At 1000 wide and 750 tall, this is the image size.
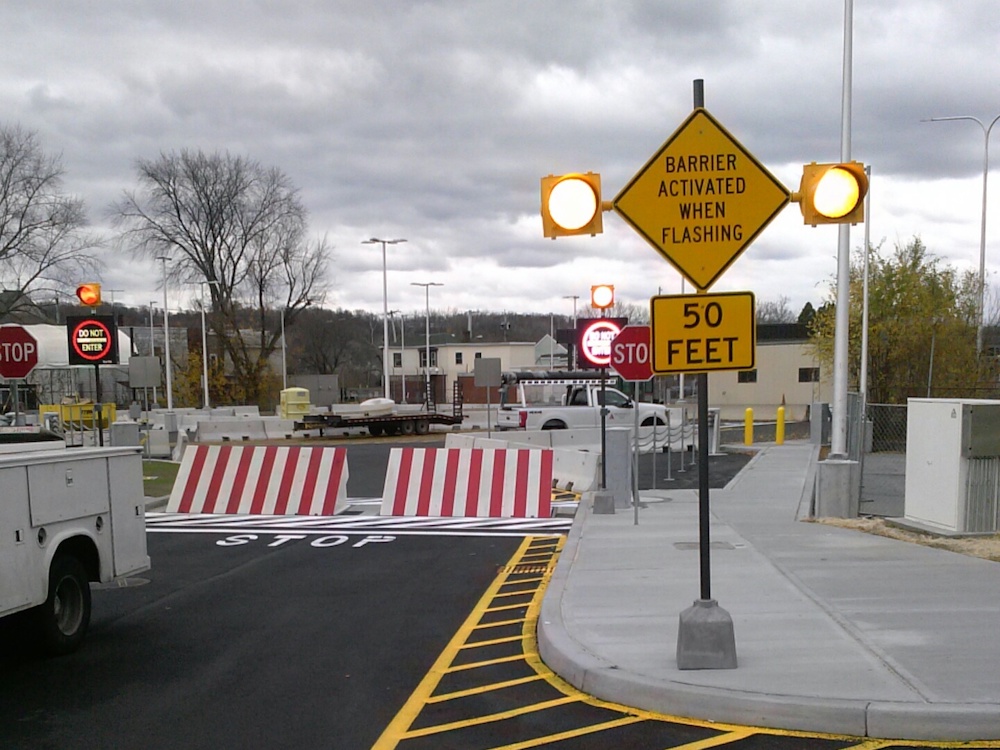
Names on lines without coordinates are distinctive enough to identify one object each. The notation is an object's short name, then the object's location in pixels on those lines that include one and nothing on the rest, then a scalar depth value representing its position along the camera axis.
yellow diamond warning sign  6.30
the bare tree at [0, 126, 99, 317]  48.41
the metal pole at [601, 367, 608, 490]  14.86
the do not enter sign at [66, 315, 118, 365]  16.41
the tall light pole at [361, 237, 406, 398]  50.22
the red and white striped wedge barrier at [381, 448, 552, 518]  16.58
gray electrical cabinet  11.30
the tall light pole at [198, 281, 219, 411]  55.66
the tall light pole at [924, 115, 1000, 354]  35.47
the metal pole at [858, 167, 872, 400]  30.61
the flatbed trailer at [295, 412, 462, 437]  41.31
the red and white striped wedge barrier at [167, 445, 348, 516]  17.23
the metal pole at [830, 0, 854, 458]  15.99
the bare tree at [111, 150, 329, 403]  64.81
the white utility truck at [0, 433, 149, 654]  6.96
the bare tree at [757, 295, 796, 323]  121.83
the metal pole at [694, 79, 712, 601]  6.20
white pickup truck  31.91
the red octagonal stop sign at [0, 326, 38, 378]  14.41
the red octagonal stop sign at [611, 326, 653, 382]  13.43
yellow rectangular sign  6.21
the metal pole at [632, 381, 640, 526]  13.51
